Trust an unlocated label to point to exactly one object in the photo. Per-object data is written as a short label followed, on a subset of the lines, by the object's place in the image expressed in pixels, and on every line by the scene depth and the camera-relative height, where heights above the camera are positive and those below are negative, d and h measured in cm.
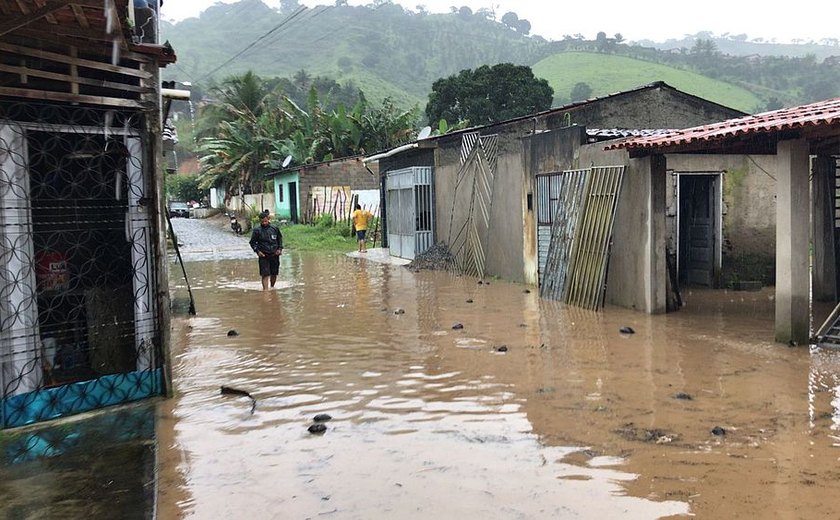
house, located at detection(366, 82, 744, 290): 1259 +93
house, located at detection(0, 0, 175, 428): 578 +16
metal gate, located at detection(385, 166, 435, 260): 1903 +36
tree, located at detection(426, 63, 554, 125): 3797 +709
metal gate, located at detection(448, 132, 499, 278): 1542 +48
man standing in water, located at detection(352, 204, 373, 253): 2250 +6
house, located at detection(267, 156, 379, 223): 3092 +184
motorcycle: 3403 +7
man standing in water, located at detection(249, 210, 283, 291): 1361 -35
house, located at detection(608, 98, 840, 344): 788 +32
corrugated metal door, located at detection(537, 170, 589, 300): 1177 -5
